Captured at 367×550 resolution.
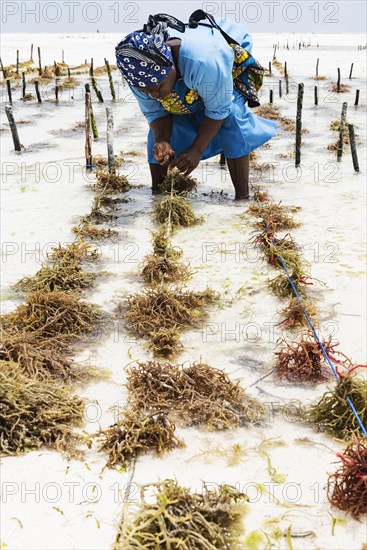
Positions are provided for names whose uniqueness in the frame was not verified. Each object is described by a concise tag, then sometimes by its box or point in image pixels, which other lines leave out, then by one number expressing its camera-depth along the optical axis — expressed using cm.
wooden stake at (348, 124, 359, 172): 619
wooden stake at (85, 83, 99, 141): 817
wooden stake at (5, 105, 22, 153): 731
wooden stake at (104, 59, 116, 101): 1282
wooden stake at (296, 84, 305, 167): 647
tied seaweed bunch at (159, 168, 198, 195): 551
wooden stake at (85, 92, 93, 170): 661
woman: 418
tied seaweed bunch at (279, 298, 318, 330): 330
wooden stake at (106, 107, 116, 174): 636
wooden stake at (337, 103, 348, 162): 658
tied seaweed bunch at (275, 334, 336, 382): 281
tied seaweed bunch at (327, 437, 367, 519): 197
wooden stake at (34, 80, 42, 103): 1217
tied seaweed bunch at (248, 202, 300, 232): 477
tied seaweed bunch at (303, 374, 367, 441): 240
